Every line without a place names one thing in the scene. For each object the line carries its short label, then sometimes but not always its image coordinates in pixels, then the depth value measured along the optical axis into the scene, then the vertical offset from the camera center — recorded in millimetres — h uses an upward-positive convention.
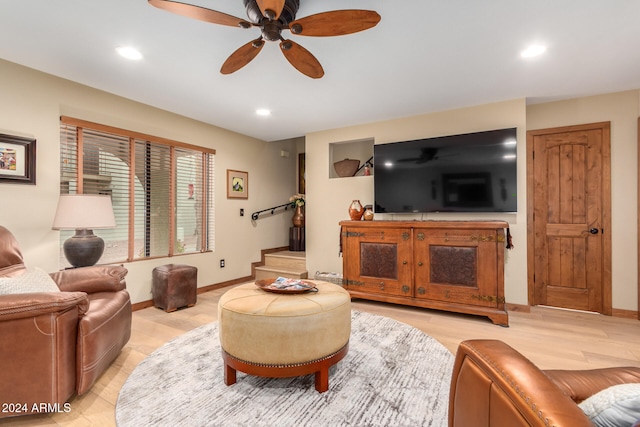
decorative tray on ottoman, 2002 -522
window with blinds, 2928 +342
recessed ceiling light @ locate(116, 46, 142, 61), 2236 +1268
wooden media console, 2975 -565
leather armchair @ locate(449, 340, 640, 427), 625 -452
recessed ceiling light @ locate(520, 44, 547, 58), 2227 +1266
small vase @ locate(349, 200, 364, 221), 3859 +47
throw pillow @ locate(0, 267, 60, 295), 1575 -396
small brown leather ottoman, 3279 -830
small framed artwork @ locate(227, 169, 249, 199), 4505 +467
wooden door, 3189 -44
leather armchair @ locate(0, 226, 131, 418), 1472 -723
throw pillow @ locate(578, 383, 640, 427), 637 -444
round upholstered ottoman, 1644 -708
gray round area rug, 1541 -1074
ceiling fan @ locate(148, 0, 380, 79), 1503 +1053
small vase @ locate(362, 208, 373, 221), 3801 -19
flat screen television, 3211 +471
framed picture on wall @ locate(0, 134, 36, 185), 2434 +468
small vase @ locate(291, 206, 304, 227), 5238 -68
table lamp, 2455 -67
